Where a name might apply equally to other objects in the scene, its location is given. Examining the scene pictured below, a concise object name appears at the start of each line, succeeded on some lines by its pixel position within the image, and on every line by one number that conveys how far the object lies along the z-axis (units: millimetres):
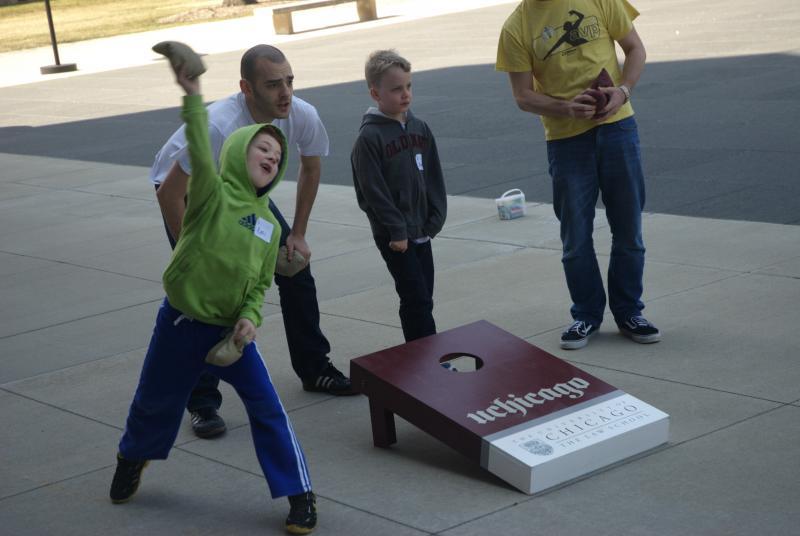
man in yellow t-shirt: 5914
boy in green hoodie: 4164
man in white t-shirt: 5008
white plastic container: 9422
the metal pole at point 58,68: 27312
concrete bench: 30359
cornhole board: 4418
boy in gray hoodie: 5492
